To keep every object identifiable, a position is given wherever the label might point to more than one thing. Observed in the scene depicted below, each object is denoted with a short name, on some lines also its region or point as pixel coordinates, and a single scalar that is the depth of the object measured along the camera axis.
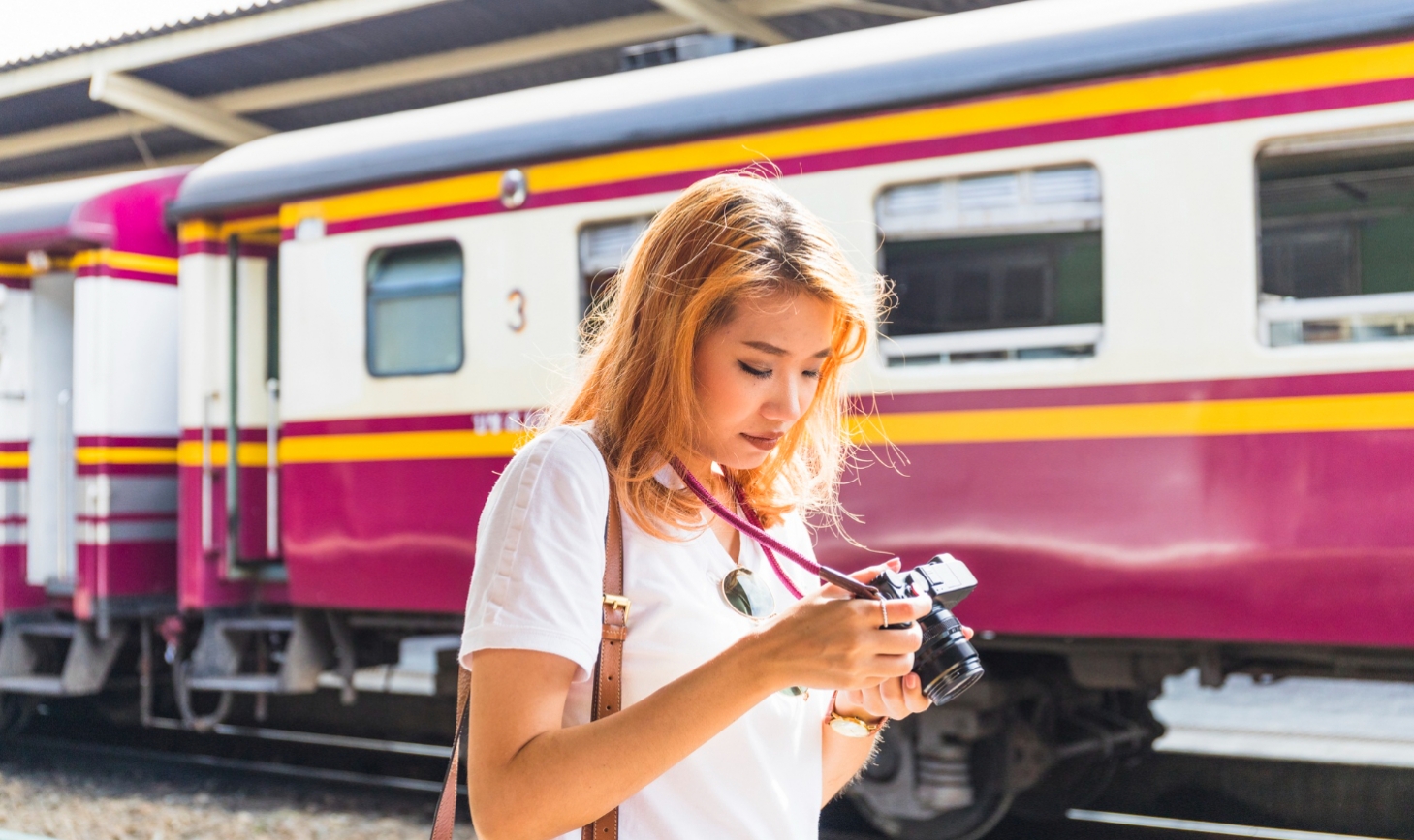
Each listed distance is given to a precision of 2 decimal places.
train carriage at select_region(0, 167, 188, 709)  6.76
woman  1.35
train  4.00
